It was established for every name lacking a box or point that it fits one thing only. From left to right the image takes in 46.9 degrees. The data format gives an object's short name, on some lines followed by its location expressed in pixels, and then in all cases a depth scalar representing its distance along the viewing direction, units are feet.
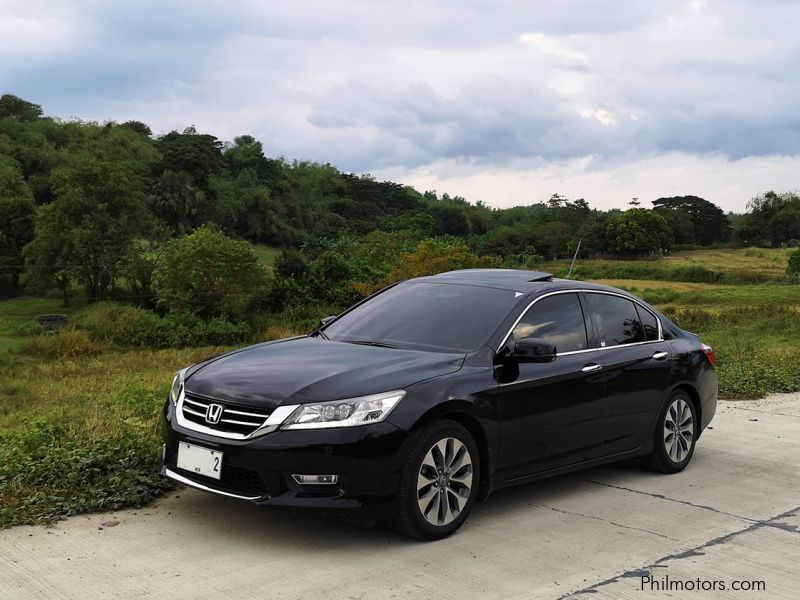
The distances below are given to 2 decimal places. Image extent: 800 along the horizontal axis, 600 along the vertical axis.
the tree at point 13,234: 248.32
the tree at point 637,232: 352.49
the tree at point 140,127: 436.35
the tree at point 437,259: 140.15
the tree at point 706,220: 426.10
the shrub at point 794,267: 253.85
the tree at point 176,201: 316.40
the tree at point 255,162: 392.68
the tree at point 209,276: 192.44
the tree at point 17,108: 383.86
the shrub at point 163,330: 183.21
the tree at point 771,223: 380.99
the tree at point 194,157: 337.93
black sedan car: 16.87
